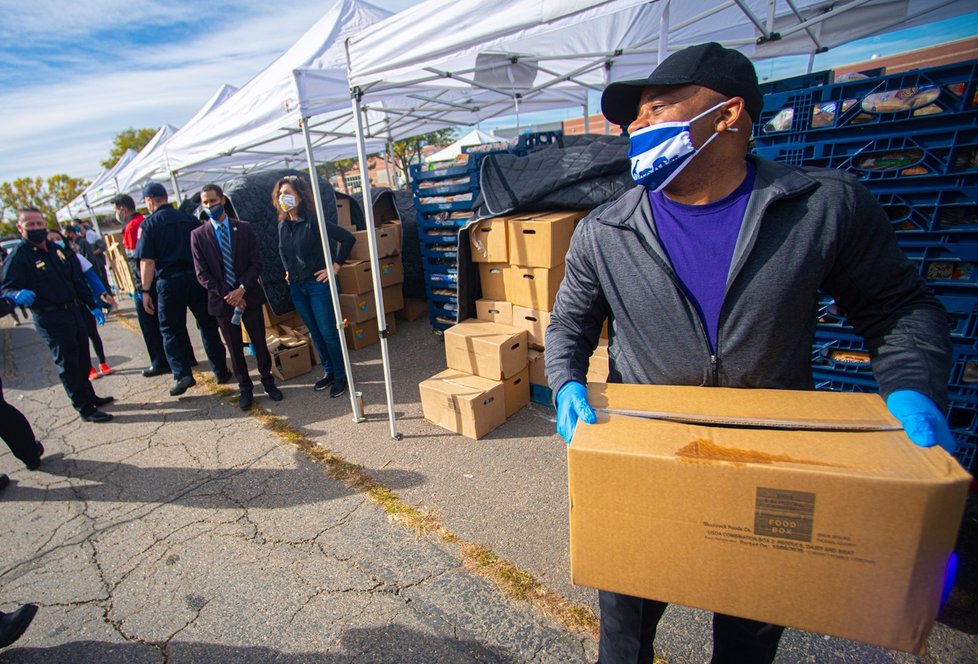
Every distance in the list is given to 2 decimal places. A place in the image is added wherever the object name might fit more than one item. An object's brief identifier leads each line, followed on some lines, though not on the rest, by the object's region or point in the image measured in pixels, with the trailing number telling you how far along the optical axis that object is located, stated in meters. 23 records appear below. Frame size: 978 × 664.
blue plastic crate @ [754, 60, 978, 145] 2.28
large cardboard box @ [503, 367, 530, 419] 4.02
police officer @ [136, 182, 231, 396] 4.85
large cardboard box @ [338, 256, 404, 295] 5.76
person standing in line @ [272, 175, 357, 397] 4.52
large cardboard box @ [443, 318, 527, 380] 3.88
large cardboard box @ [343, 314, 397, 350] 6.00
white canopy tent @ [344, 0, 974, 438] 2.47
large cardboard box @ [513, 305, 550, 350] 4.05
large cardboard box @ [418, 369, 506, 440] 3.70
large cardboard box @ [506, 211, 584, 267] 3.76
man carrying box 1.23
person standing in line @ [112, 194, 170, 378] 5.76
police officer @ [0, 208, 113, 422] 4.15
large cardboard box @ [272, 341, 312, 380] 5.28
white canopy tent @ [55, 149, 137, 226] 9.72
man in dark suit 4.41
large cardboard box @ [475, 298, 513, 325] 4.33
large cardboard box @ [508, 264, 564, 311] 3.89
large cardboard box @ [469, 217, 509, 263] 4.11
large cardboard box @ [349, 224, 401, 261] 5.96
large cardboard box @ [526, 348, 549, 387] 4.10
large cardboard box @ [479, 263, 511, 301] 4.30
